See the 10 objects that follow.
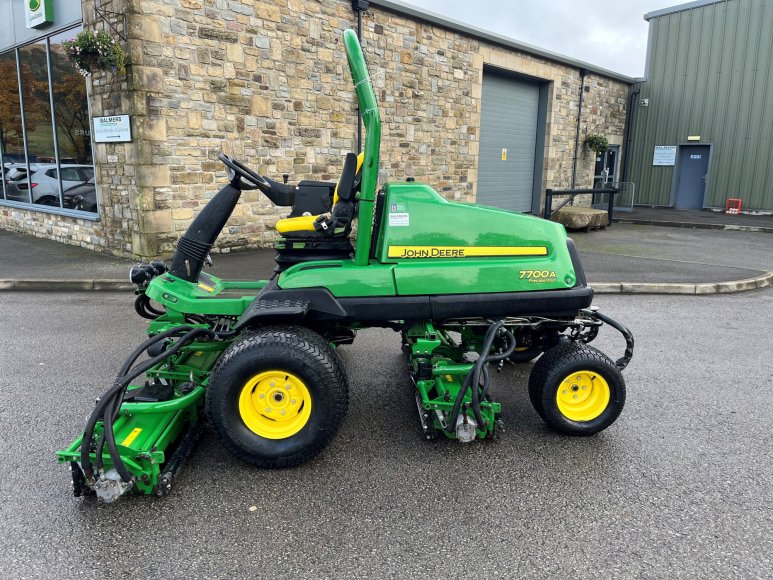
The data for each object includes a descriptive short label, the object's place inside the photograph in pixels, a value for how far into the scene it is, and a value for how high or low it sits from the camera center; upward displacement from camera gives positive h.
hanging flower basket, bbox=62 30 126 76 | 7.48 +1.64
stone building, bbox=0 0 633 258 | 8.19 +1.30
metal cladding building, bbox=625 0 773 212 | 17.09 +2.53
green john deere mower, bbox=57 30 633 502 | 3.07 -0.85
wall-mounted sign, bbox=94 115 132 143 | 8.14 +0.70
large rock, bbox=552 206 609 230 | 13.74 -0.76
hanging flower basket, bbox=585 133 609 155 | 17.41 +1.35
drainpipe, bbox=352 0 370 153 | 10.26 +3.12
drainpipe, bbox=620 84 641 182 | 19.70 +1.98
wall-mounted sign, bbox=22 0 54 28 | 9.34 +2.70
